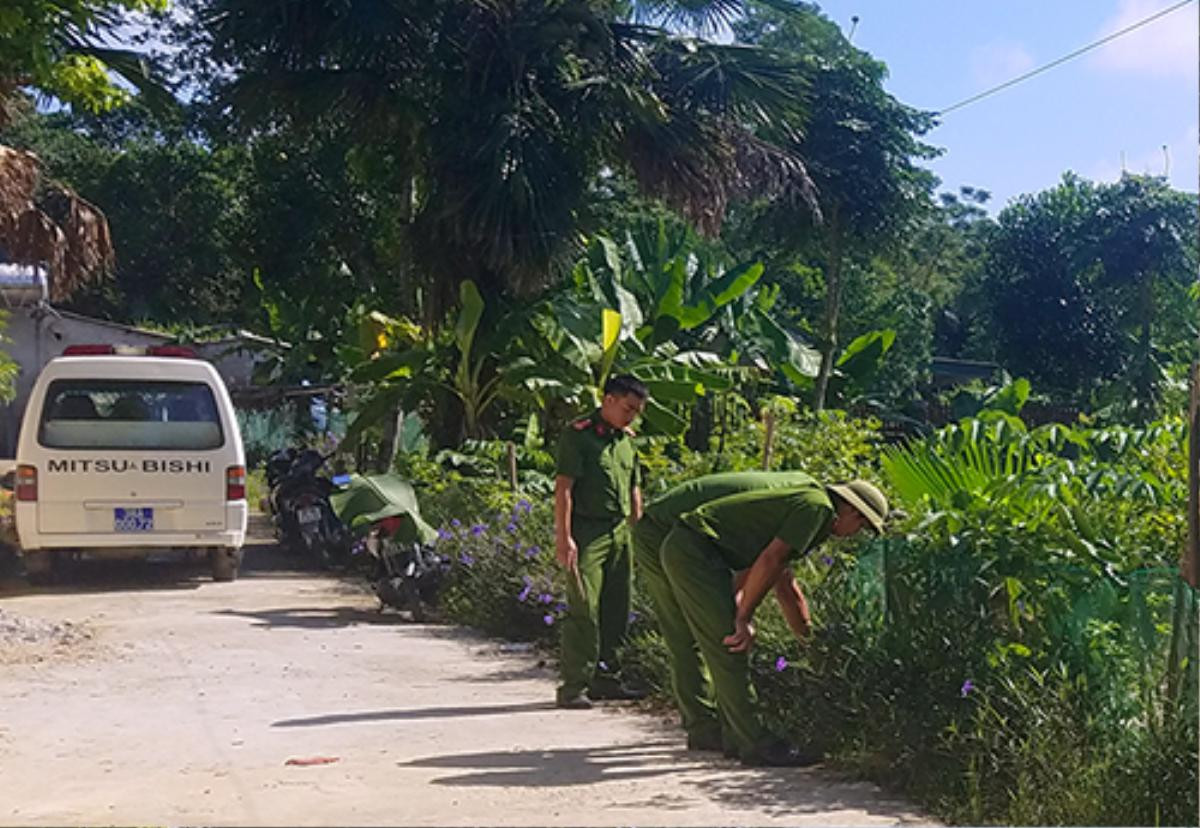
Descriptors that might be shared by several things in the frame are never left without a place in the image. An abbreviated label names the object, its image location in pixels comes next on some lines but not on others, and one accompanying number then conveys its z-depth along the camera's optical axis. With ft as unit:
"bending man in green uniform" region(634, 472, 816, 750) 21.11
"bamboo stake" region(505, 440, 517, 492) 41.98
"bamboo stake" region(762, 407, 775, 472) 29.32
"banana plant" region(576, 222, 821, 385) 49.85
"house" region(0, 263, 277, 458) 89.10
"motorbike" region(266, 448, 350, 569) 51.83
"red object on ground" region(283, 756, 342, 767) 21.15
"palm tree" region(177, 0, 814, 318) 51.47
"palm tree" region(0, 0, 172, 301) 27.84
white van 42.86
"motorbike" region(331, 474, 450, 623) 38.45
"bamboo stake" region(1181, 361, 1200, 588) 17.46
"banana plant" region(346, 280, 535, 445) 50.21
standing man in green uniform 25.21
